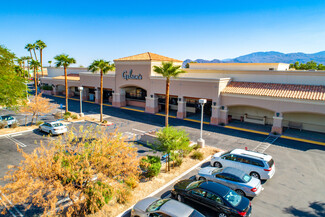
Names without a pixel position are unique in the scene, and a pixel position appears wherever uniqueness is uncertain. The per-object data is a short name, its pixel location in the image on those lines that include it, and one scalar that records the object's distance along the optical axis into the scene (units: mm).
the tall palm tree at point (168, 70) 23594
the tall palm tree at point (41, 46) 58588
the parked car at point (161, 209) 10039
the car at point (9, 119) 28712
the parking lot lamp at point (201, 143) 22189
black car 11227
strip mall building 26250
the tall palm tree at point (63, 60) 31202
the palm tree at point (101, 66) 29594
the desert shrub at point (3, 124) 27666
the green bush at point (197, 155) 19406
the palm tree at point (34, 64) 48253
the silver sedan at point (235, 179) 13398
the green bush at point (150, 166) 15234
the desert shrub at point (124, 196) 12430
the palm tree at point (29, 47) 60312
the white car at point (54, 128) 25156
